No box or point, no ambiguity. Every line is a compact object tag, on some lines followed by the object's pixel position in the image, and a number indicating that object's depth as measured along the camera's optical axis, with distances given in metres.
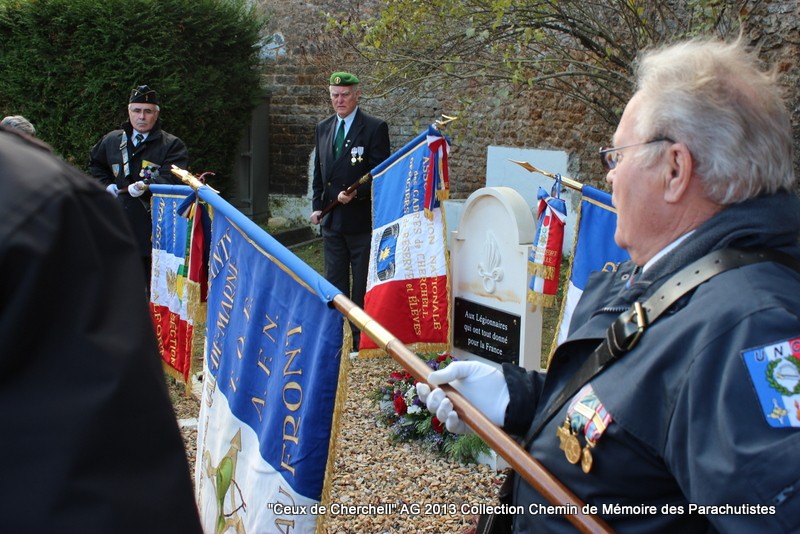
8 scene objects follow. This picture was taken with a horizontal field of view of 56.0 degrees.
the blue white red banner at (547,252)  4.01
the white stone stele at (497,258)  4.28
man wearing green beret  6.28
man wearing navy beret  6.10
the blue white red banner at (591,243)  3.94
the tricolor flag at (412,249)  5.44
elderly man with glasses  1.21
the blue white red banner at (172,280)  5.09
